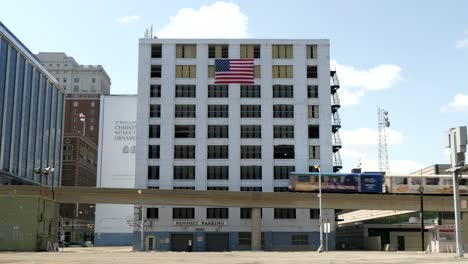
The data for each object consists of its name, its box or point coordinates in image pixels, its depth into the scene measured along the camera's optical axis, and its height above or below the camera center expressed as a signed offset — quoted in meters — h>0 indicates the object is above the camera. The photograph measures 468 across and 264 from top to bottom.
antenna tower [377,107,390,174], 132.50 +20.59
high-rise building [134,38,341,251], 88.69 +14.35
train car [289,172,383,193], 78.50 +5.15
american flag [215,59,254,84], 93.50 +23.59
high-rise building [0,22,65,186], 111.56 +22.37
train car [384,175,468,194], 77.81 +5.03
